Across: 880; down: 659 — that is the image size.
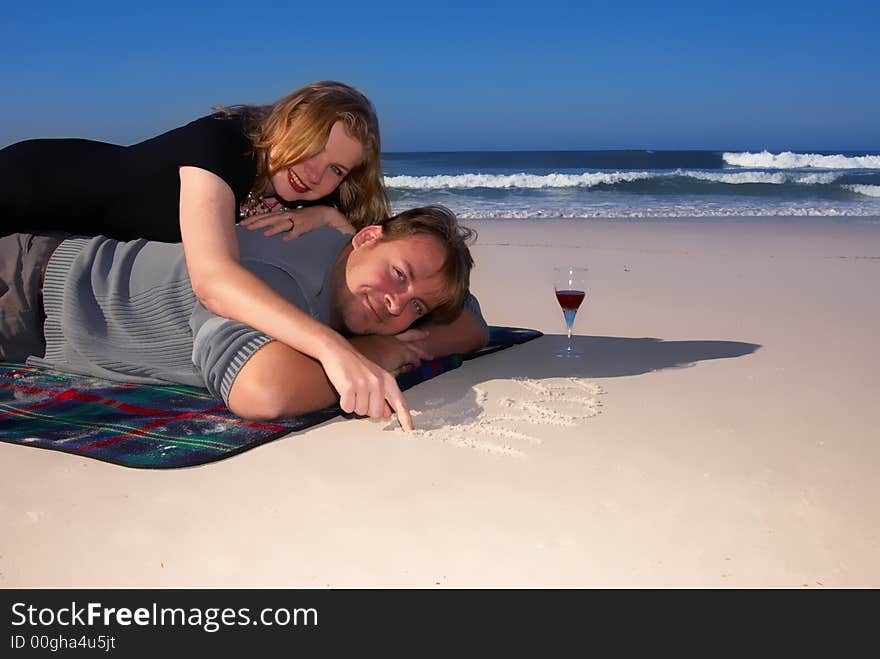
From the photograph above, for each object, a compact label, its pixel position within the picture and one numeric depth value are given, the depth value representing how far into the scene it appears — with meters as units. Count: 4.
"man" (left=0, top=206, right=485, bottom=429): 2.52
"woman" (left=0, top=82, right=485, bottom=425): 2.17
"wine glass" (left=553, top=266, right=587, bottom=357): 3.05
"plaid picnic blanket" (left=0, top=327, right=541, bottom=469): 2.08
